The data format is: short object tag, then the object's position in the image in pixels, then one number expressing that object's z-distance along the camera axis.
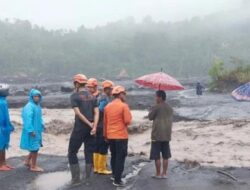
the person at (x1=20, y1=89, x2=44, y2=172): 8.76
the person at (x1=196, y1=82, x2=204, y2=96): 41.54
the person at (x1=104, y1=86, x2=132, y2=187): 7.84
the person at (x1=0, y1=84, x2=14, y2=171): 9.18
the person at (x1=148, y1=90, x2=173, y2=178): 8.14
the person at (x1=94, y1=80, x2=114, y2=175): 8.42
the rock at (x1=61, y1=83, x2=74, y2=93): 50.81
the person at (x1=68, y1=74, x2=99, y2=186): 7.88
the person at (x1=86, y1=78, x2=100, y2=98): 8.32
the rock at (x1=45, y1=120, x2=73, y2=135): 16.59
